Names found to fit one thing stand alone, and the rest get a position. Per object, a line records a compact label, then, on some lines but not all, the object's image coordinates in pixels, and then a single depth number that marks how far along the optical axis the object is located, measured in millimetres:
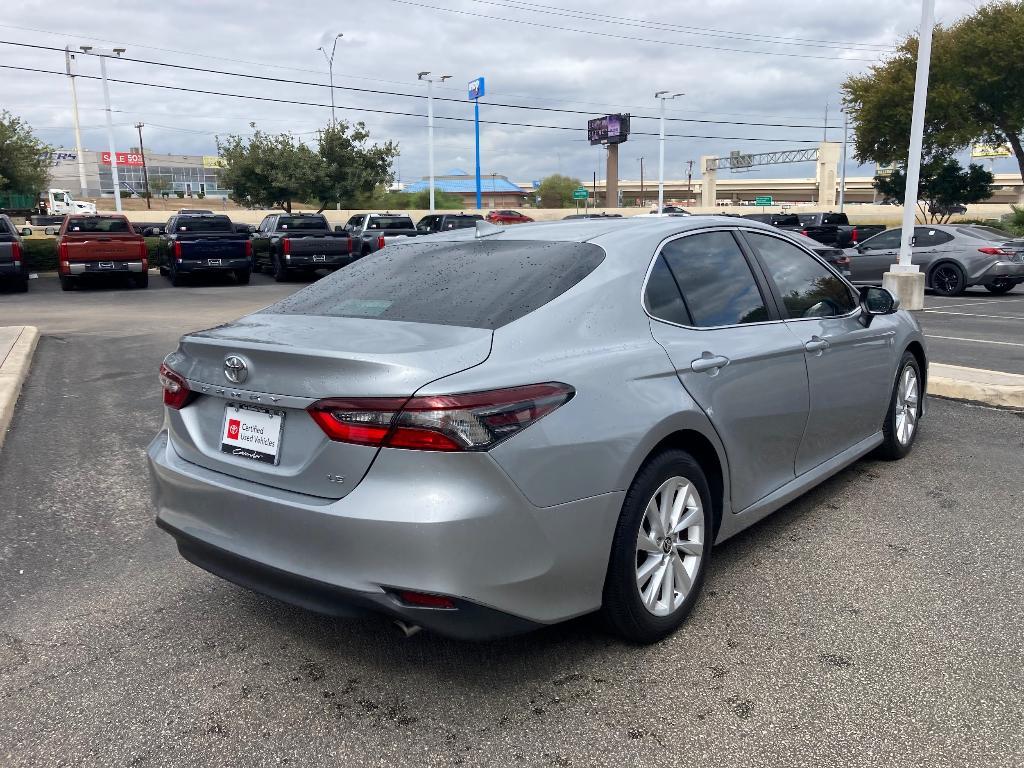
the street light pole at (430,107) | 54144
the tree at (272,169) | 41688
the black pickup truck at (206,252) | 20359
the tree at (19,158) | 44031
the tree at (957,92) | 30609
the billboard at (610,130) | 77875
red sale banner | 114075
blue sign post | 56281
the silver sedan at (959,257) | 17297
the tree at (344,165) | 42062
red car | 45219
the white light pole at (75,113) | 56216
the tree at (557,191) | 116625
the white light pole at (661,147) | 61481
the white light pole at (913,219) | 14469
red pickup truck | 18906
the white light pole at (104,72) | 47469
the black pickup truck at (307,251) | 21500
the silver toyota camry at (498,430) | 2598
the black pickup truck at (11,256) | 18234
